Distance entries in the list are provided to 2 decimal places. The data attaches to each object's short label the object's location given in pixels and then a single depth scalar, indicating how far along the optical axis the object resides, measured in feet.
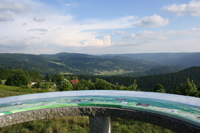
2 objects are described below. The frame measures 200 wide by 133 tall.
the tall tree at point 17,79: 155.33
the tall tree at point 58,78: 232.45
